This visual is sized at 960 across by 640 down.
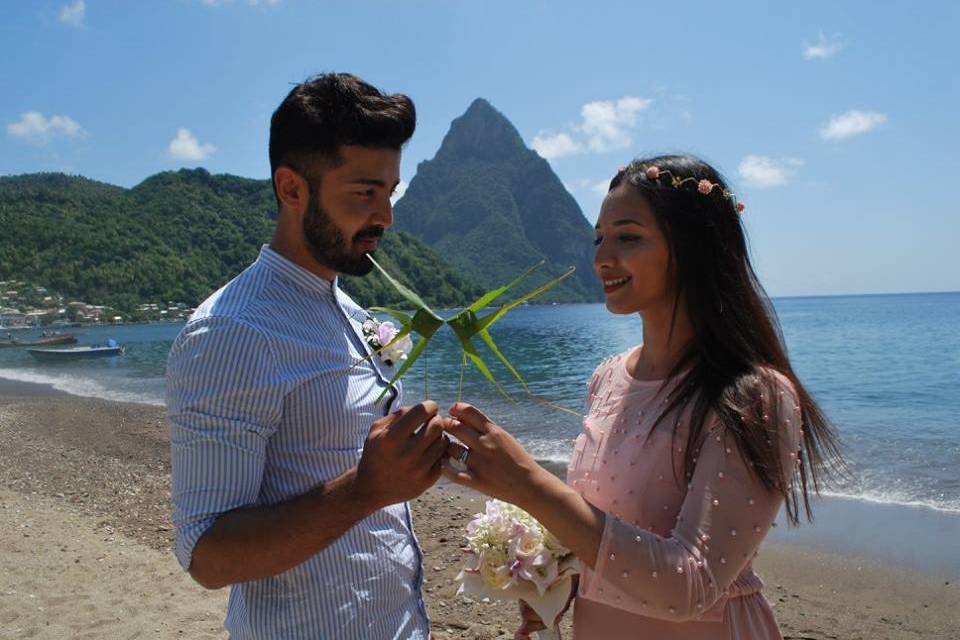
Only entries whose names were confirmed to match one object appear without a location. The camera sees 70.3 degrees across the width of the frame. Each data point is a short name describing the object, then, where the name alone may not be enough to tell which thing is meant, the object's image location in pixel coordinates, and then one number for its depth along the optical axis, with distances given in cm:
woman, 176
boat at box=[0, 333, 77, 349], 4802
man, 162
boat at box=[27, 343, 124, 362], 3847
